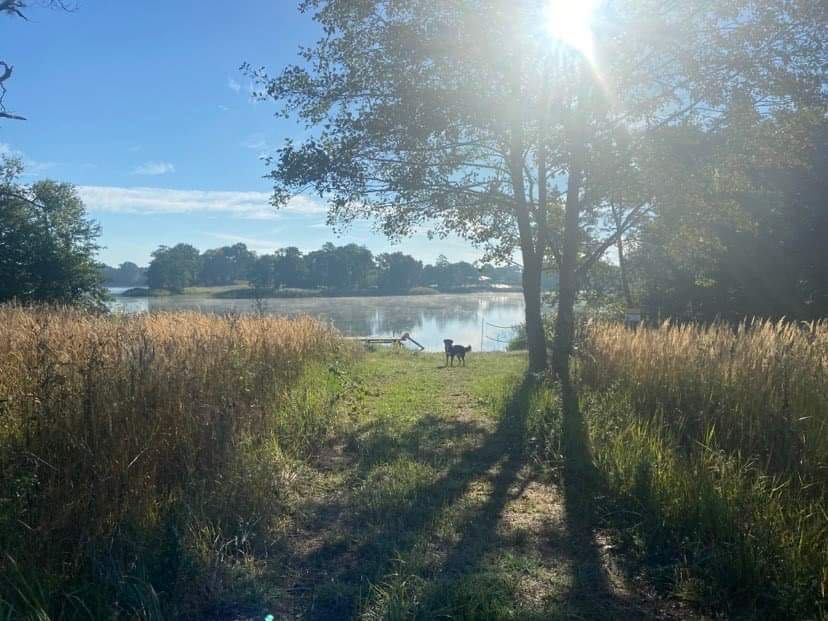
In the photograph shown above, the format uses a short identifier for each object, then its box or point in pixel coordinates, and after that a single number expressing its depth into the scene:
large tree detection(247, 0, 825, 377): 7.87
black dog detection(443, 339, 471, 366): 14.91
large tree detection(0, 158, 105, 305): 25.33
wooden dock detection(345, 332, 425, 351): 22.78
